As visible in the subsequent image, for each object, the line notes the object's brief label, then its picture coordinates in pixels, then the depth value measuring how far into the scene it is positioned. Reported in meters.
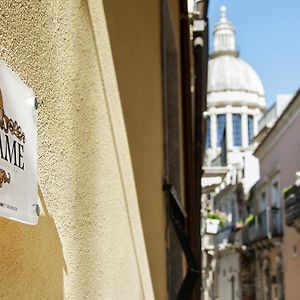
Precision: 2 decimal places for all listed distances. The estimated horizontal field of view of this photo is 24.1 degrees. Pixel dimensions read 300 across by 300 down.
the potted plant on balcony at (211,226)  18.10
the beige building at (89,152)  1.28
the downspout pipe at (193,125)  5.94
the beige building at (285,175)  24.22
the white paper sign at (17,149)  1.08
